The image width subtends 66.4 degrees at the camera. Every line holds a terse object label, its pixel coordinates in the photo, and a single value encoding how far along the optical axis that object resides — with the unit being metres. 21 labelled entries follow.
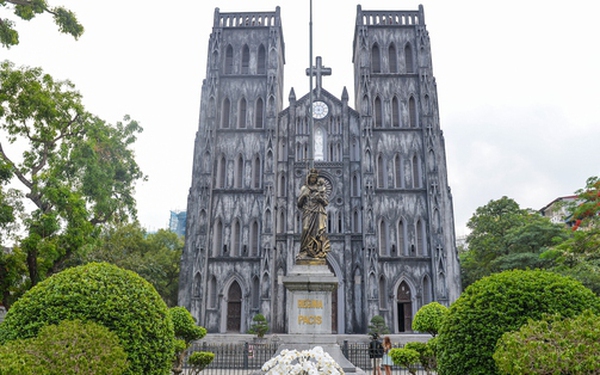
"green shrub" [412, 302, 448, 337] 13.01
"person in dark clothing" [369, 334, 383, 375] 10.48
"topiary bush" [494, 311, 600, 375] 4.55
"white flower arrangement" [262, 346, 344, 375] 4.51
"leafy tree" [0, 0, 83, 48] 10.73
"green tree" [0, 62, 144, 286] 15.48
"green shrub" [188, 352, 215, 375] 11.67
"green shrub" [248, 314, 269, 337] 23.86
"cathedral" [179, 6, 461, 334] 26.83
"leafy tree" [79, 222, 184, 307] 30.17
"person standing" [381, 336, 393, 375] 12.33
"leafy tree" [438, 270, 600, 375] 6.16
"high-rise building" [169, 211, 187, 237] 90.27
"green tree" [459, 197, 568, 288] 28.12
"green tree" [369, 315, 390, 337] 24.33
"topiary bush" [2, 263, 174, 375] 5.90
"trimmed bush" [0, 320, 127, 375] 4.72
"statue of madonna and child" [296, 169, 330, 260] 9.81
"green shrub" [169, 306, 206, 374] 11.57
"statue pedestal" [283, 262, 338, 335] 8.85
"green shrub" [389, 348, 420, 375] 10.88
